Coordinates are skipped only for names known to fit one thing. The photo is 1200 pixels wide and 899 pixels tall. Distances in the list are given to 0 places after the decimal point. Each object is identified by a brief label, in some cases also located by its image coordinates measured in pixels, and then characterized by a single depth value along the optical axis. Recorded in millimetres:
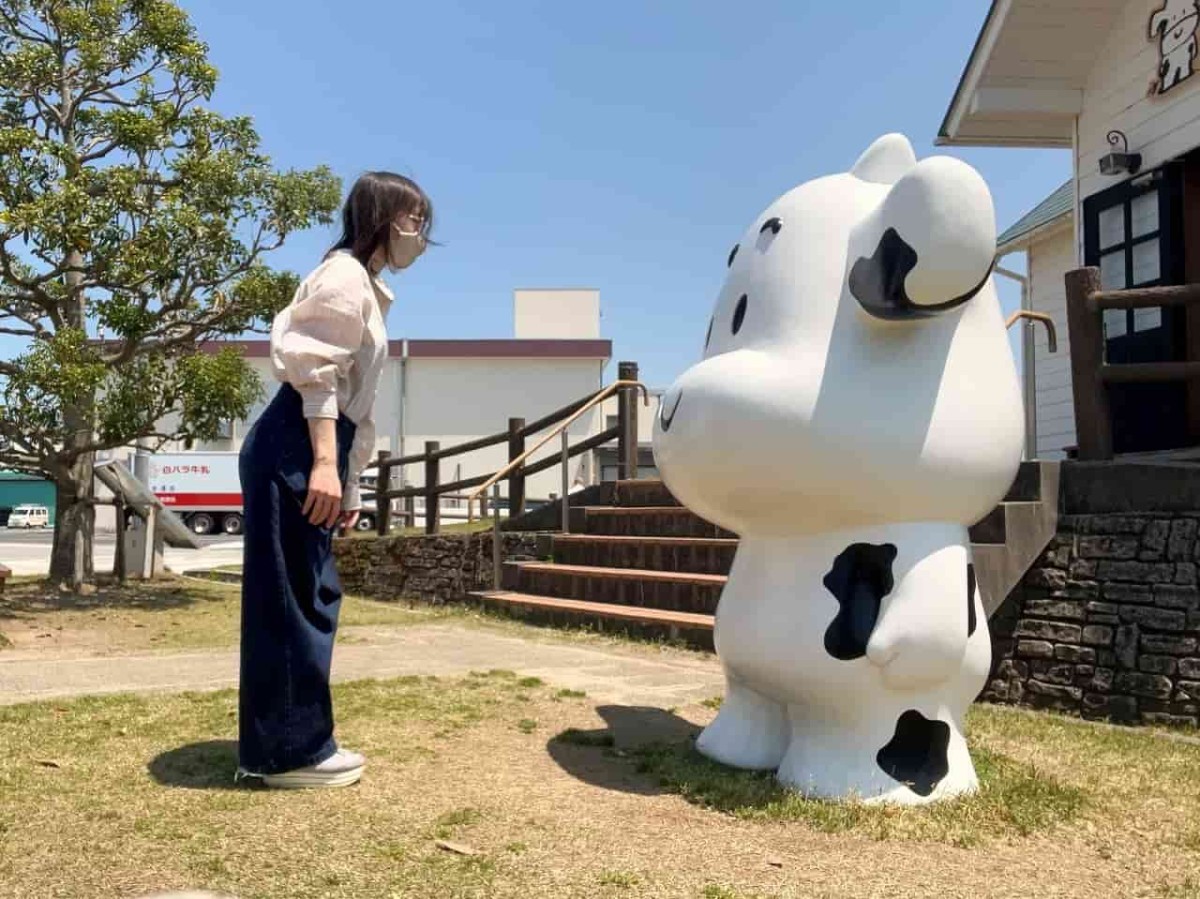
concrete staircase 4941
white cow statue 2969
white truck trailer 30719
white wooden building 7176
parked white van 37594
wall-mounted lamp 7578
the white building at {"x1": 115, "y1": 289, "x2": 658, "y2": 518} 33250
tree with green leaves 8195
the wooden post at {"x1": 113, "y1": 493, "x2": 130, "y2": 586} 10914
